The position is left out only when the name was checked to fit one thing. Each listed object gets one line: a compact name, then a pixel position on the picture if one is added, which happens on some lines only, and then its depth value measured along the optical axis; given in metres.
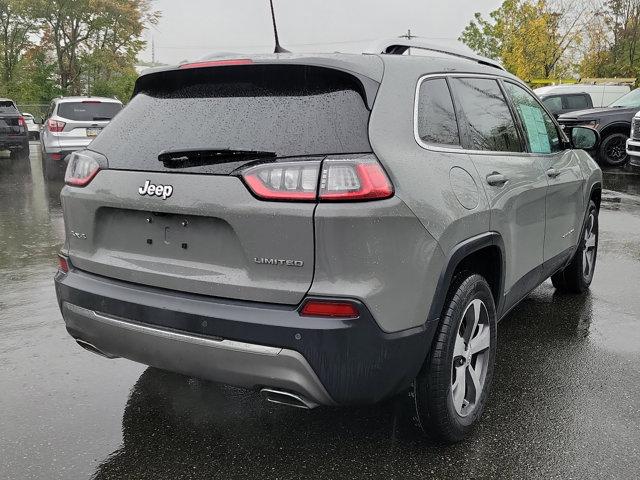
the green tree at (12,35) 37.56
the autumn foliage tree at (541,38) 38.94
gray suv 2.47
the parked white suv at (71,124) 14.40
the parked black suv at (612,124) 15.39
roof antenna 3.35
